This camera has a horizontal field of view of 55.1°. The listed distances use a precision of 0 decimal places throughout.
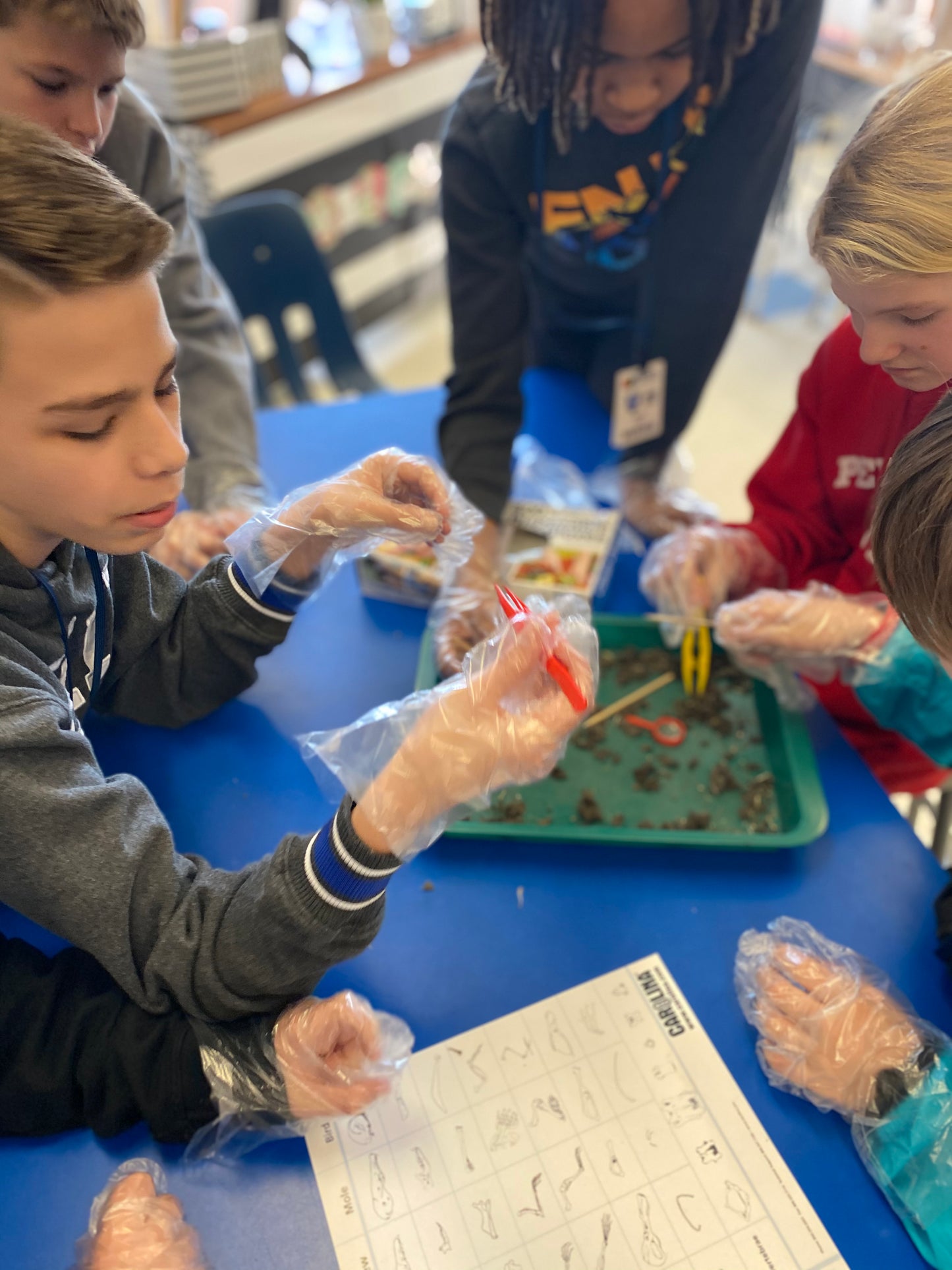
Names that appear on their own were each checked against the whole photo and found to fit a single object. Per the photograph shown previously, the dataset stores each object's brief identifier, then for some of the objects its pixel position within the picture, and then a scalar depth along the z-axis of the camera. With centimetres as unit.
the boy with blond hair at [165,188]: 81
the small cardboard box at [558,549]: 116
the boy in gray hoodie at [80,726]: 61
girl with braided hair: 94
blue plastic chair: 173
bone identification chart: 64
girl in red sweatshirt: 66
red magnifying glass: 100
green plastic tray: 87
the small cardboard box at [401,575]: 112
